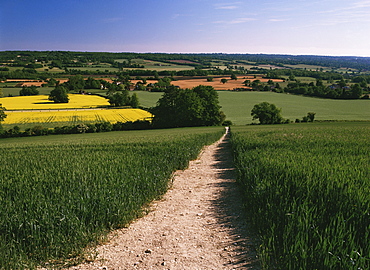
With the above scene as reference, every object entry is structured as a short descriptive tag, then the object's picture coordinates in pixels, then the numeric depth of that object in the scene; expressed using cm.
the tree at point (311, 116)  6389
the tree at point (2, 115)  5347
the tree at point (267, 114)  6488
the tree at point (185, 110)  6122
